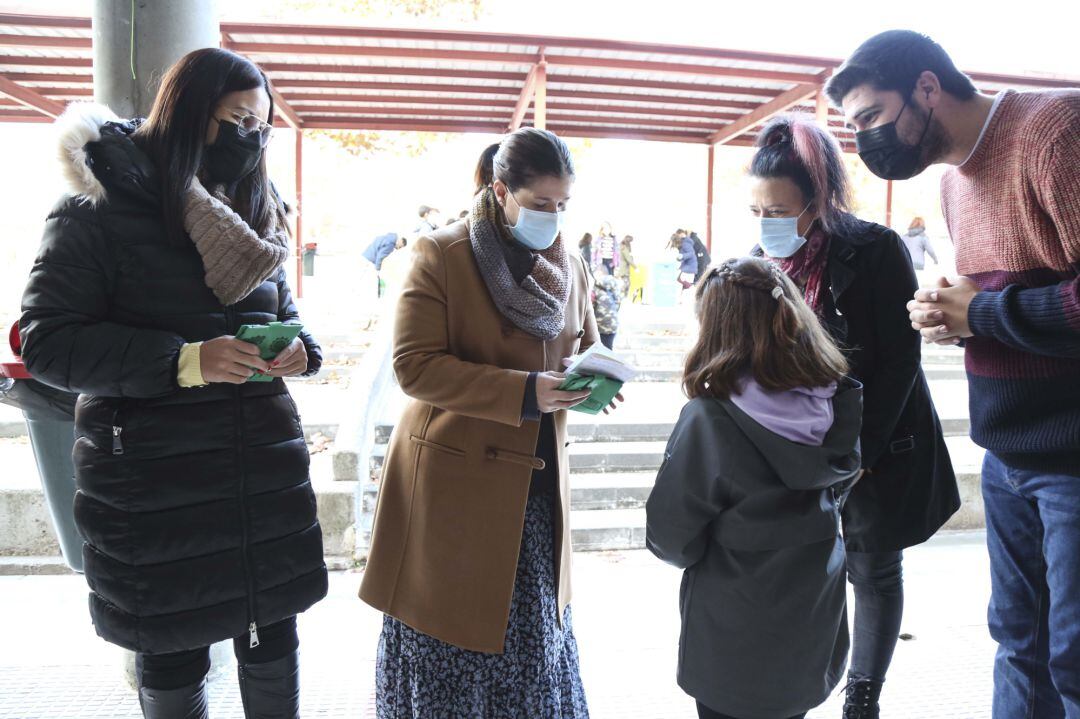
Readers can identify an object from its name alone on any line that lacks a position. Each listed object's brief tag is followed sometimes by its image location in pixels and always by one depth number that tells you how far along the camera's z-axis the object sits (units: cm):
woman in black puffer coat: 180
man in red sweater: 175
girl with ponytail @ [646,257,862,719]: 184
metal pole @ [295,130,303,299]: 1179
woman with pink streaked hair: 225
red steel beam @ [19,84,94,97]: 1091
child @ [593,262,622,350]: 780
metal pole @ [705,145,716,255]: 1305
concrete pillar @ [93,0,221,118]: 265
